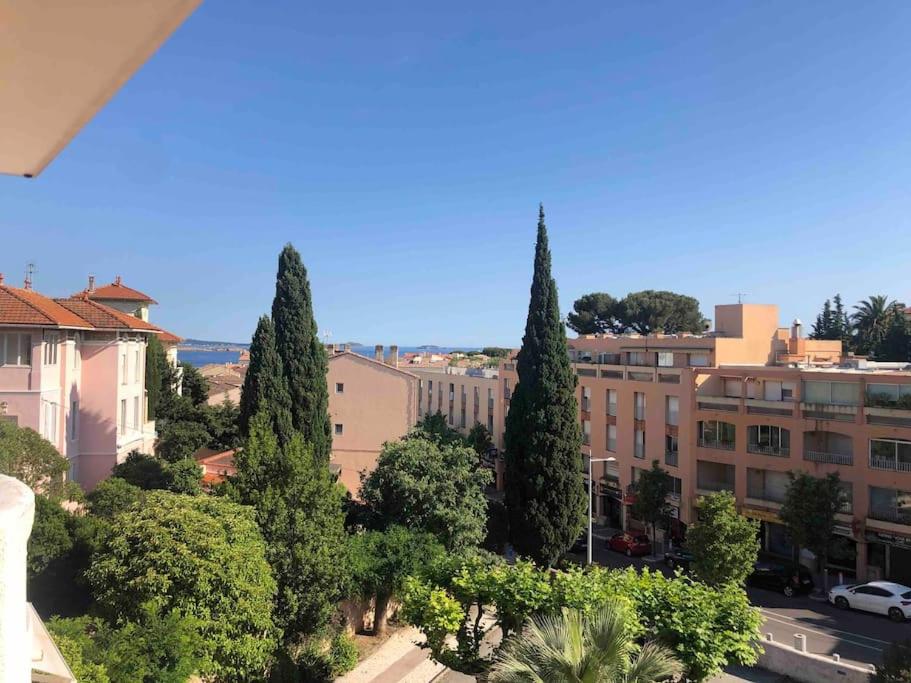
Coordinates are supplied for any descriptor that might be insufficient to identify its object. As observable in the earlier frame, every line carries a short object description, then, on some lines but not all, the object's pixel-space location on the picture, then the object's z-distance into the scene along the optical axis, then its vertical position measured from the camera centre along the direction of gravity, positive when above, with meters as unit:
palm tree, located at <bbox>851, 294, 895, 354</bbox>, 59.31 +3.14
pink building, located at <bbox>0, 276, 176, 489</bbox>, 20.28 -0.76
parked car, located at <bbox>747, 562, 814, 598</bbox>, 27.69 -9.85
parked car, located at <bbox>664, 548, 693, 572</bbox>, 30.98 -10.13
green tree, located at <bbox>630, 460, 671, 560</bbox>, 34.06 -7.64
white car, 23.95 -9.44
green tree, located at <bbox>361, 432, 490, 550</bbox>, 23.70 -5.15
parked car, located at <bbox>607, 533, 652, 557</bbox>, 34.16 -10.22
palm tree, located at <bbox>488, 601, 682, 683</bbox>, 9.45 -4.62
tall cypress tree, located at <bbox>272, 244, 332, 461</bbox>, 28.64 +0.08
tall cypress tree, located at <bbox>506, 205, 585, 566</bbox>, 27.38 -3.87
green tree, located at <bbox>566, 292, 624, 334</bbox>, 69.69 +4.30
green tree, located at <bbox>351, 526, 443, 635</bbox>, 20.41 -6.67
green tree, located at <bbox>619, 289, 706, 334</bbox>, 67.62 +4.39
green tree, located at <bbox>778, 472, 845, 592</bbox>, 27.36 -6.79
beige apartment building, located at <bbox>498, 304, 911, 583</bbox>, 28.31 -3.59
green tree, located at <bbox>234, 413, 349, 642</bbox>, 17.47 -4.82
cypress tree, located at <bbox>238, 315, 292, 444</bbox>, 27.27 -1.45
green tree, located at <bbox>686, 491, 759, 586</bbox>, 24.67 -7.49
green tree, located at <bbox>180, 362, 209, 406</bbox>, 43.44 -2.04
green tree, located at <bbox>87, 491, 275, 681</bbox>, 13.33 -4.76
